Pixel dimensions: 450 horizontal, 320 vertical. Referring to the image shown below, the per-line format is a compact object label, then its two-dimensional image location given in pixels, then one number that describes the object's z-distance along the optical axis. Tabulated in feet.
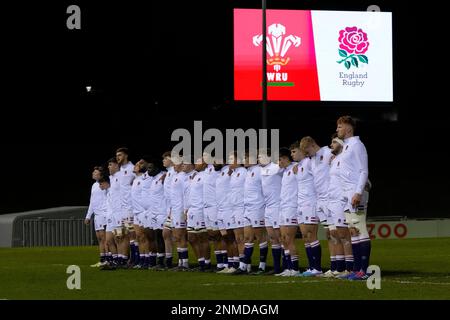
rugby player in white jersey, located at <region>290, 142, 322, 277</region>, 55.01
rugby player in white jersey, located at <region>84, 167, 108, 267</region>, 69.92
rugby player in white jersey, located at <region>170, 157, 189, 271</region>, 64.90
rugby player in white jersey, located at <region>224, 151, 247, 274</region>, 61.21
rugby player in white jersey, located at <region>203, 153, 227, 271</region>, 63.26
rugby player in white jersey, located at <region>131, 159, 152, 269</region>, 67.56
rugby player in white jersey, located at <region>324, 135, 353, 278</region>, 50.98
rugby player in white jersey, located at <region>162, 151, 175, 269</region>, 66.39
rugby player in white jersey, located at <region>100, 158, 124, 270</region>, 68.64
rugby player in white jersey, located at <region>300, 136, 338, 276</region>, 53.21
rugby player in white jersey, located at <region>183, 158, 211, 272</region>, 64.18
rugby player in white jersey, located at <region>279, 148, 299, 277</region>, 56.24
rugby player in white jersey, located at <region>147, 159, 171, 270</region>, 66.95
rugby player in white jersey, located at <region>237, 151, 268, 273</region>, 60.18
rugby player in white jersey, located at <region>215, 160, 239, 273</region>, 61.87
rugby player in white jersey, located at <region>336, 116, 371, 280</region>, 48.98
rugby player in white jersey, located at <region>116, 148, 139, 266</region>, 68.74
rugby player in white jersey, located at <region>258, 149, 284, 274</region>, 58.39
